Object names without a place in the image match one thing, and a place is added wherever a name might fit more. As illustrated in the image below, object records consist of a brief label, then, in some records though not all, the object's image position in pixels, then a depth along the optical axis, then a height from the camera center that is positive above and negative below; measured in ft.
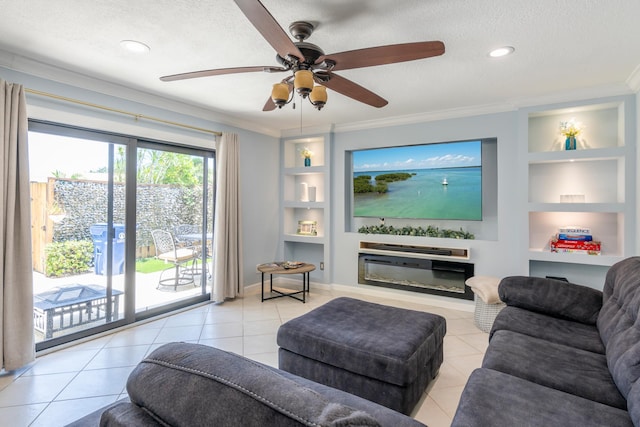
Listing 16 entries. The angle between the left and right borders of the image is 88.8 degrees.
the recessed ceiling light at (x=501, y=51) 8.03 +4.11
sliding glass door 9.65 -0.41
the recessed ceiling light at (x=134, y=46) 7.82 +4.16
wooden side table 13.88 -2.35
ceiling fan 5.13 +2.93
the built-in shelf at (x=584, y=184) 10.50 +1.09
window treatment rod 8.93 +3.42
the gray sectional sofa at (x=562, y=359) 4.09 -2.46
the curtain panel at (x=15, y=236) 8.10 -0.52
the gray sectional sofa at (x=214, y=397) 1.65 -1.00
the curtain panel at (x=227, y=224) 13.84 -0.39
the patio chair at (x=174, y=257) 12.64 -1.70
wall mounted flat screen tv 13.24 +1.48
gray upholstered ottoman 6.27 -2.80
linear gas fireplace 13.46 -2.58
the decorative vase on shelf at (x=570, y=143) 11.34 +2.51
